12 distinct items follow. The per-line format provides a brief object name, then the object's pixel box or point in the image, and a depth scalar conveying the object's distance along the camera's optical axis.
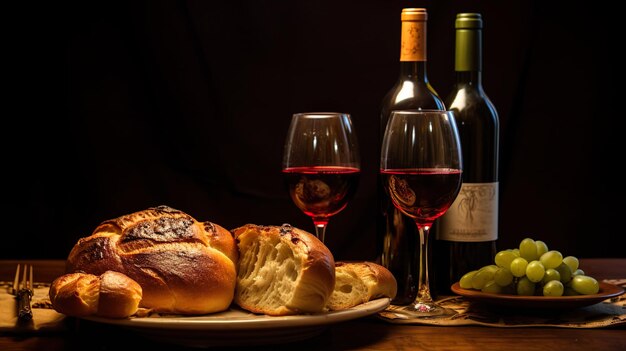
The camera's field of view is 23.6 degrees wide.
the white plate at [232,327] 1.42
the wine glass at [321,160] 1.61
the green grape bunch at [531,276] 1.60
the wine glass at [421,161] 1.57
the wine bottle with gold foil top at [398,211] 1.67
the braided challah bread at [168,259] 1.49
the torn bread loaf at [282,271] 1.47
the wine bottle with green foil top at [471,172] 1.67
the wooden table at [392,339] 1.49
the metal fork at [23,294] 1.55
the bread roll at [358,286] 1.53
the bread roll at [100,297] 1.44
